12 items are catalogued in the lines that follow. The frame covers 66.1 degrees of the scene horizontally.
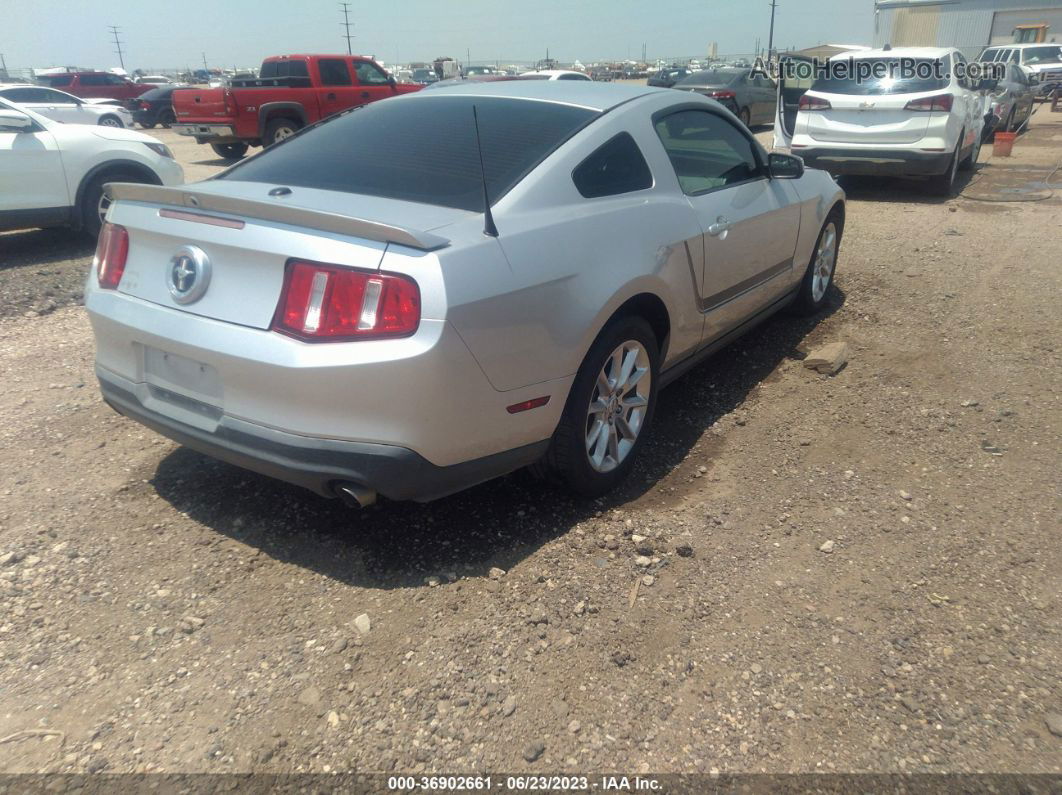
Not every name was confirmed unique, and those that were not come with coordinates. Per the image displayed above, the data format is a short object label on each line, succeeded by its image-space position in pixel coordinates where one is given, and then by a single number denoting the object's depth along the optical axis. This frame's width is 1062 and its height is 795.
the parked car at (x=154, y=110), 27.50
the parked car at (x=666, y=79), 30.92
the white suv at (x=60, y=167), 7.29
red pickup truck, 14.58
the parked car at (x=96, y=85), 30.19
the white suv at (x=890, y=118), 9.34
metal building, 41.37
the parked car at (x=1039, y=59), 26.42
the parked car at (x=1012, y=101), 15.27
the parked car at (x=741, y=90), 18.77
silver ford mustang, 2.52
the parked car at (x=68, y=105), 19.59
